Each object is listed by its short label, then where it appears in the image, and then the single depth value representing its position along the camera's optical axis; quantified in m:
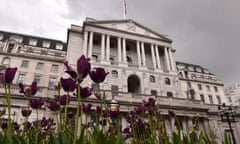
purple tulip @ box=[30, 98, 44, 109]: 2.13
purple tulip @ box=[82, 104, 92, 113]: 2.42
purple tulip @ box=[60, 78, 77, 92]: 1.47
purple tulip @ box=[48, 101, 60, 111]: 2.15
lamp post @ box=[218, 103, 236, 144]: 12.59
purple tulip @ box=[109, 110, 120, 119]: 2.19
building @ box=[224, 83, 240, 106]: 53.68
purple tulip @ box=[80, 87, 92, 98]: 1.69
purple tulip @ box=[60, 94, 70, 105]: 2.17
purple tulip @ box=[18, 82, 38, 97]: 1.84
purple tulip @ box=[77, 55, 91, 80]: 1.27
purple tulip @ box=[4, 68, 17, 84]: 1.35
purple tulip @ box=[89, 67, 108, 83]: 1.59
